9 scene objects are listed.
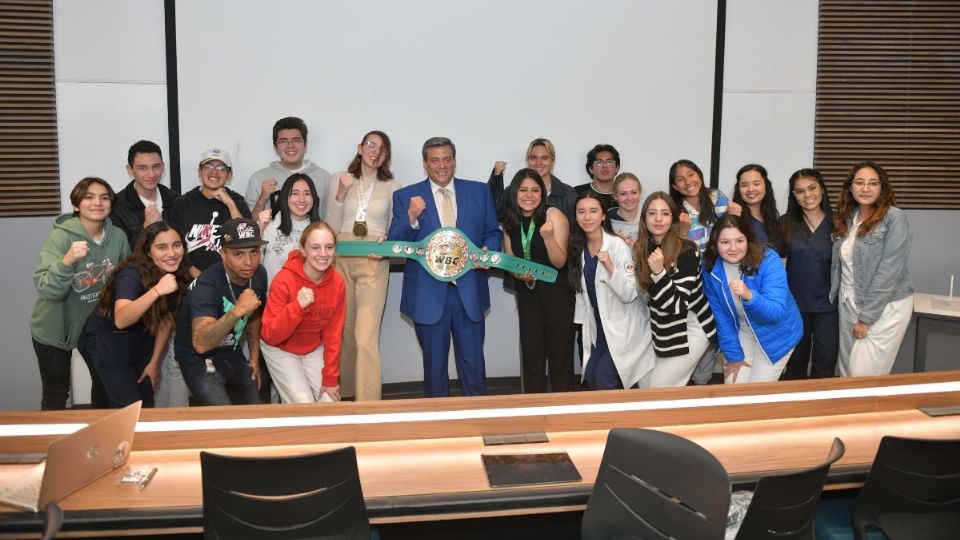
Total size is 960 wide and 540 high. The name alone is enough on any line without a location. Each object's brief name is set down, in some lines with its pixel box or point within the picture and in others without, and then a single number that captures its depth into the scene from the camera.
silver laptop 2.28
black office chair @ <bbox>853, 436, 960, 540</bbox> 2.34
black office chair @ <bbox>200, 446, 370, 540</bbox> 2.09
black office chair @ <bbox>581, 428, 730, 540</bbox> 1.97
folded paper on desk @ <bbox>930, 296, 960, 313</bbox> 4.96
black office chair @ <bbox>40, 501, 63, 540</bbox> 1.91
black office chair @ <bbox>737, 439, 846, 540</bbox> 2.02
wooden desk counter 2.36
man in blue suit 4.66
